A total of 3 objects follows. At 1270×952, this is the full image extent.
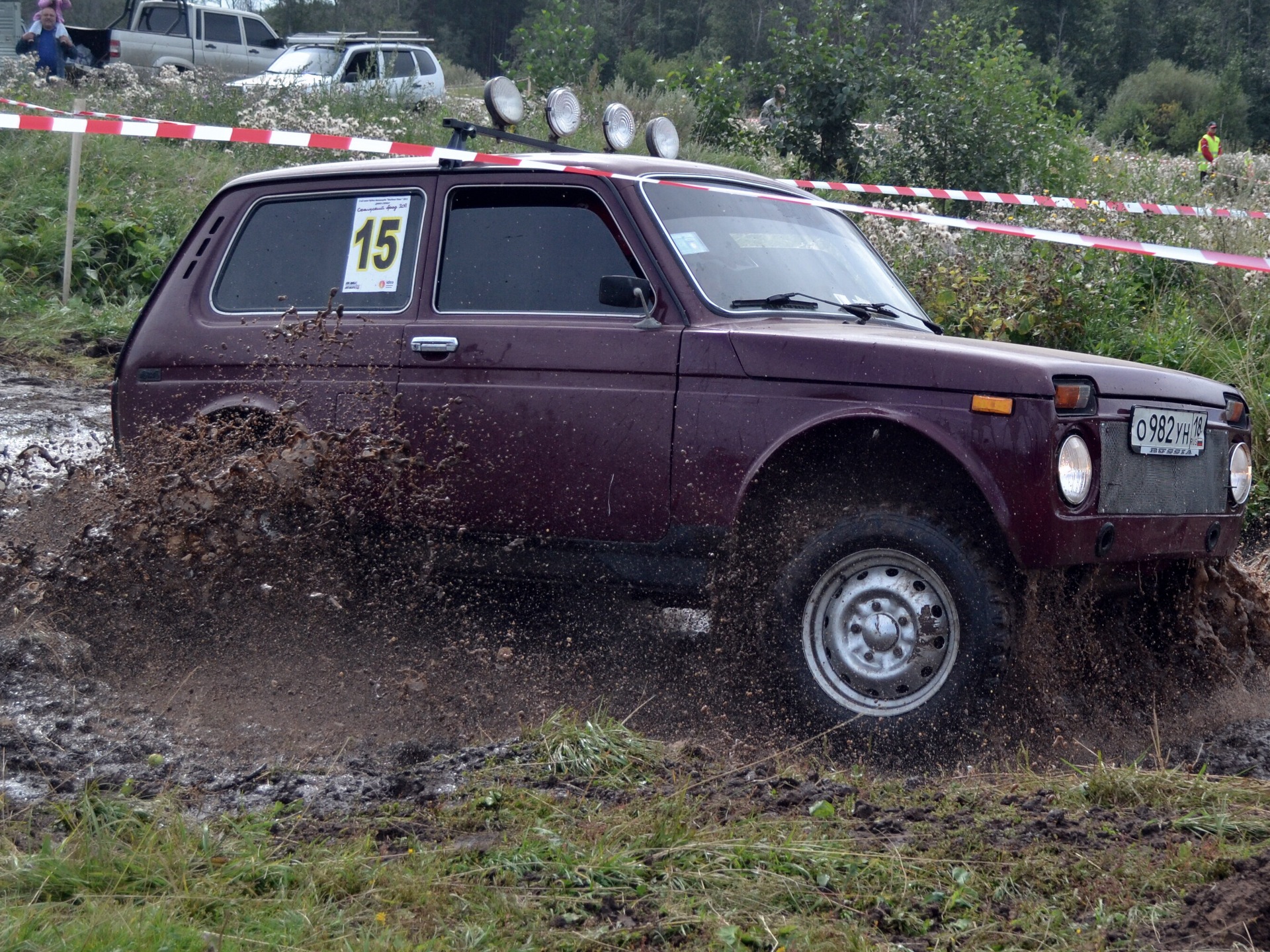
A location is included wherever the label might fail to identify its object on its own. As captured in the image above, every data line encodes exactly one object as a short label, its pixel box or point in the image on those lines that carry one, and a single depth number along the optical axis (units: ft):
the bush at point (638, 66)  104.31
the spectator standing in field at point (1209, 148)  65.72
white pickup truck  75.21
